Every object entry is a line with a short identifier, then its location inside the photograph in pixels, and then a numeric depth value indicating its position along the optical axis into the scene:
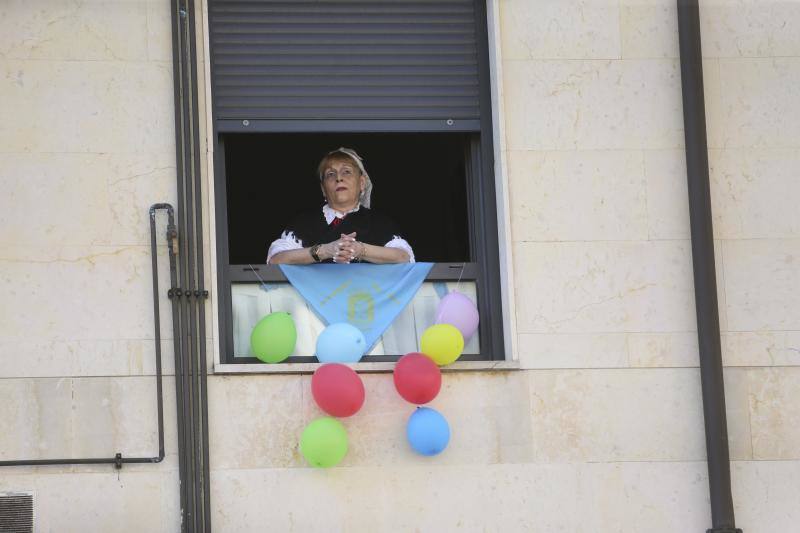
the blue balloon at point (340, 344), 15.13
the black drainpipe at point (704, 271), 15.20
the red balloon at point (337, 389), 14.50
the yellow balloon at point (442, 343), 14.95
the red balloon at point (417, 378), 14.62
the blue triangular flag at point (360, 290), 15.90
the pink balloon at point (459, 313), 15.59
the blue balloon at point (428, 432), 14.70
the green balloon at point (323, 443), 14.54
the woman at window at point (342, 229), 15.87
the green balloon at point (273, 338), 15.08
